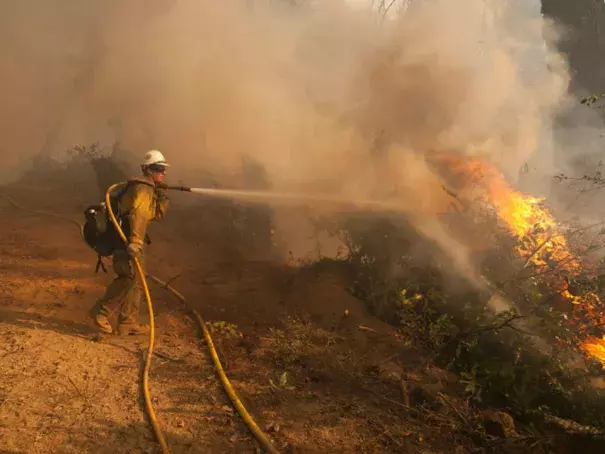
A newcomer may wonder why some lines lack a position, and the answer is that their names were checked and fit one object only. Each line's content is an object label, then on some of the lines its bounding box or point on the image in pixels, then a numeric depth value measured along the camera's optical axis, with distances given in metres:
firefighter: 4.30
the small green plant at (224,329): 4.53
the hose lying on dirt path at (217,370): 2.83
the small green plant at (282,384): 3.52
